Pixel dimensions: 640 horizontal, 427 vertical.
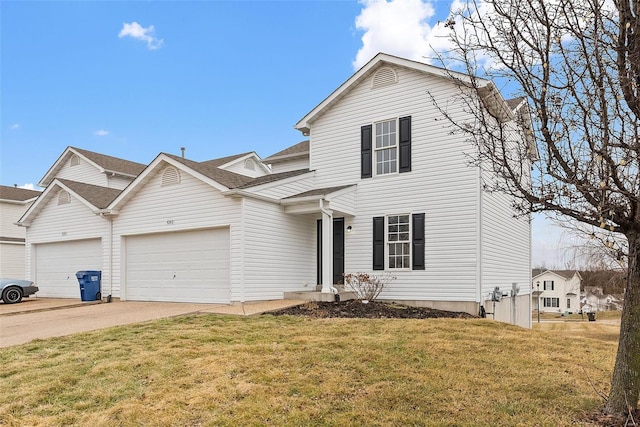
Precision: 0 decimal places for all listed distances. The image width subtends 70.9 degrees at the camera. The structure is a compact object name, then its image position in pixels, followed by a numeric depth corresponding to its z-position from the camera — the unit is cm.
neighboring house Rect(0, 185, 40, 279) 2503
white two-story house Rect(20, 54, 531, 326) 1272
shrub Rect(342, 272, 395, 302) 1306
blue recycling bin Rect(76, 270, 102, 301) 1614
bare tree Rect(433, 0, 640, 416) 380
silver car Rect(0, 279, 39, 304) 1655
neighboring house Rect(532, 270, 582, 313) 5575
